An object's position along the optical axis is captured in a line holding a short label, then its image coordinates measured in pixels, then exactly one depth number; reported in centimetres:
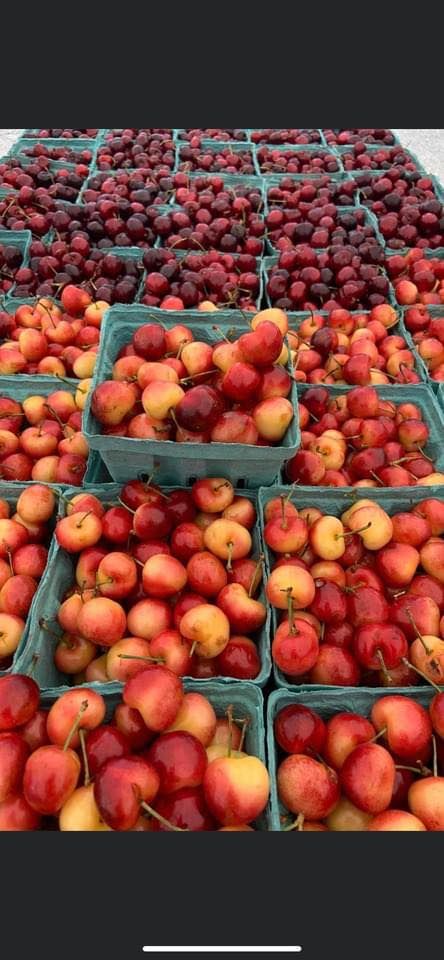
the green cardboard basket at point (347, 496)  33
